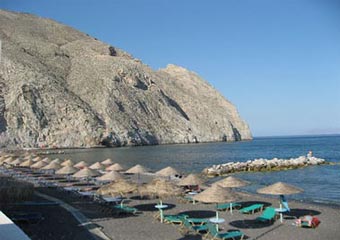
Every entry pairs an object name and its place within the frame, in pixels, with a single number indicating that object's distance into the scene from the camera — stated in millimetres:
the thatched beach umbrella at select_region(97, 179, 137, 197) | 21734
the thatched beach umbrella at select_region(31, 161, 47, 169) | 36156
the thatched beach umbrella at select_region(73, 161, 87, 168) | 36041
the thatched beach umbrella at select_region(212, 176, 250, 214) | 23516
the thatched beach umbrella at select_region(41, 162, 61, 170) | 33972
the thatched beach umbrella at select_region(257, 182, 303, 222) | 19688
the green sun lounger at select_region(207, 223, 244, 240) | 14972
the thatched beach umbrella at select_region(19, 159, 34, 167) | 38753
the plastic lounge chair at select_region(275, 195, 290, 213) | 18547
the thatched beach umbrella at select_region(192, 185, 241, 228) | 17328
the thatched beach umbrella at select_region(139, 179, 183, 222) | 22344
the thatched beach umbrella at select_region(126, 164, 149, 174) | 30484
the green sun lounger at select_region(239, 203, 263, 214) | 19906
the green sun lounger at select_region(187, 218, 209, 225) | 17198
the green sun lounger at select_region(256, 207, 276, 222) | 17844
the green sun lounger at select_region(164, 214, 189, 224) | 17303
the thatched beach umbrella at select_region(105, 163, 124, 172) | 32469
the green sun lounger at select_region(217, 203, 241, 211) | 20766
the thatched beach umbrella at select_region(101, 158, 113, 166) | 36681
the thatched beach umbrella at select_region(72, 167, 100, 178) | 27750
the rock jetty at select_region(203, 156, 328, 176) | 43656
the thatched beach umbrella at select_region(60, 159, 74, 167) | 34681
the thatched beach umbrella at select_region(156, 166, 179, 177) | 29375
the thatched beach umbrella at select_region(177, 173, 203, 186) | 24500
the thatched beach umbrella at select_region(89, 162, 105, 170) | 34344
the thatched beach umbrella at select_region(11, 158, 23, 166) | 40938
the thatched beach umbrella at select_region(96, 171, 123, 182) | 25344
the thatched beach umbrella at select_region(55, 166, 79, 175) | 29691
